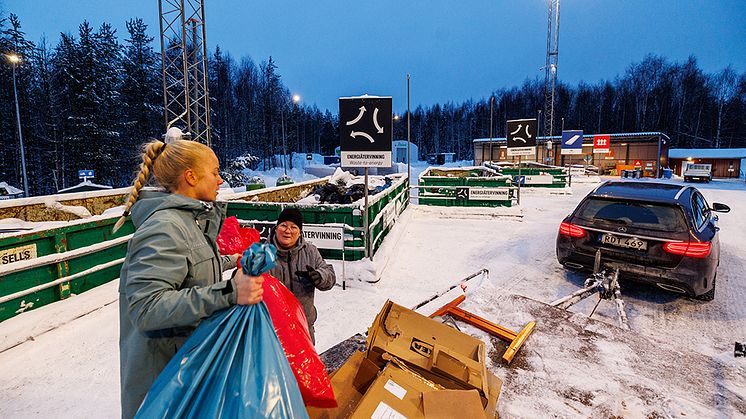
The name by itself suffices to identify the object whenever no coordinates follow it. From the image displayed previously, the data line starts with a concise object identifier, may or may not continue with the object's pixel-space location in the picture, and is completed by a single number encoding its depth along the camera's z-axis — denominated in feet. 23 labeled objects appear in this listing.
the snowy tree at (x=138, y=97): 106.83
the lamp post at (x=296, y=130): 188.97
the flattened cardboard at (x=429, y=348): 6.56
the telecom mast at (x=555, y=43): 118.01
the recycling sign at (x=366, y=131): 18.38
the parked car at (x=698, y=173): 90.94
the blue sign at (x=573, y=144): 73.97
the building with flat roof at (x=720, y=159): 118.21
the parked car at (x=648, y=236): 14.35
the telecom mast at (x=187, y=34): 45.47
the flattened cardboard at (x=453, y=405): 5.61
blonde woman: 3.87
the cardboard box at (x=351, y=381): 6.41
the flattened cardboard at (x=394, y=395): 5.75
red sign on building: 107.65
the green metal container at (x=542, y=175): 62.69
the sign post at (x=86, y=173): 66.70
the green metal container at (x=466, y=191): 41.22
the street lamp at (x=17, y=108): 57.18
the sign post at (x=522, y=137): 42.55
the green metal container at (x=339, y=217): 19.11
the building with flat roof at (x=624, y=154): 120.87
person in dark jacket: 8.70
